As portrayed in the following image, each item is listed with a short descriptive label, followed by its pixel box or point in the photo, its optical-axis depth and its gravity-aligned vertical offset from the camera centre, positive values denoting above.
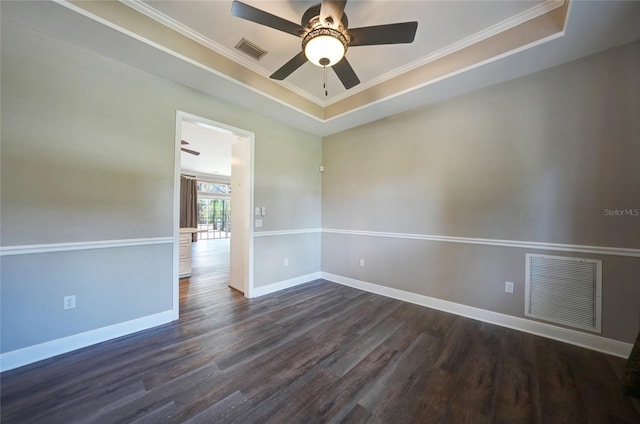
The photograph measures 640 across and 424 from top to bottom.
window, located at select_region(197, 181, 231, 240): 10.20 +0.01
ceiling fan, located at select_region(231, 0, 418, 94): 1.63 +1.39
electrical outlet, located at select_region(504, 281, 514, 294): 2.58 -0.84
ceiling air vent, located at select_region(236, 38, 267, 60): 2.42 +1.79
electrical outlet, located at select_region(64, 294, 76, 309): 2.09 -0.88
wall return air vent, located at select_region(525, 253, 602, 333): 2.18 -0.77
